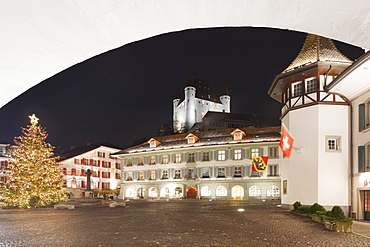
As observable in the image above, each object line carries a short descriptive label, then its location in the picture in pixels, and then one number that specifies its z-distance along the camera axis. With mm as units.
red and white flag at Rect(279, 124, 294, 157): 21047
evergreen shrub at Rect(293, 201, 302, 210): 20891
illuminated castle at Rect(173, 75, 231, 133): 109125
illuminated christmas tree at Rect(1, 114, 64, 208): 29922
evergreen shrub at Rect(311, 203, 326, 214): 17747
